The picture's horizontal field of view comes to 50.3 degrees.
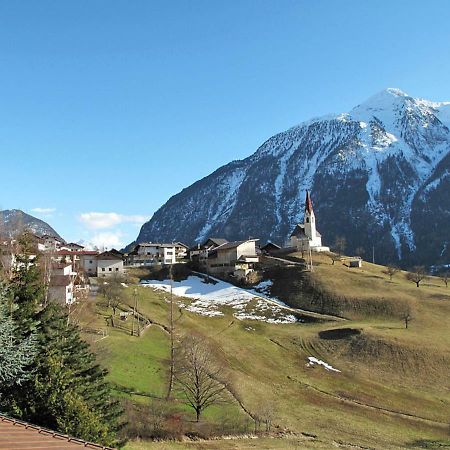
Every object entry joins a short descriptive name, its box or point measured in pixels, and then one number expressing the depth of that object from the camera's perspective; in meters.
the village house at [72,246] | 147.75
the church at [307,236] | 144.88
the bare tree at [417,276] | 112.69
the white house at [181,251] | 157.38
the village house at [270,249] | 148.50
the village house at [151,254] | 140.75
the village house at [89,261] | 122.91
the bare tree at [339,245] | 169.19
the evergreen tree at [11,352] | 21.08
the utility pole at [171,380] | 45.44
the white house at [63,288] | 74.38
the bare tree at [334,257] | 130.50
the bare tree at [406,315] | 85.20
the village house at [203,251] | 138.75
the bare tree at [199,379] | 43.06
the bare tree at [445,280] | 116.93
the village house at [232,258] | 129.88
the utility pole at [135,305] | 68.59
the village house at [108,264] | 123.25
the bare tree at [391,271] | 117.44
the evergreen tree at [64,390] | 19.94
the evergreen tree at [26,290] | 24.19
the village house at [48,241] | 126.47
